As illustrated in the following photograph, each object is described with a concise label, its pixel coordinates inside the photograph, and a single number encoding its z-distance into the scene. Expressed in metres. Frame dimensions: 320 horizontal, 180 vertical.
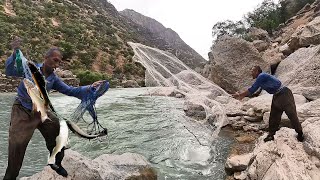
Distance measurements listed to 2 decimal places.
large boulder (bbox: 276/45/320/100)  8.57
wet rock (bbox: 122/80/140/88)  28.87
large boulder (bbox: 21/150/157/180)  3.85
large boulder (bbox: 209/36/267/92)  13.23
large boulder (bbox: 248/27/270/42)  25.42
